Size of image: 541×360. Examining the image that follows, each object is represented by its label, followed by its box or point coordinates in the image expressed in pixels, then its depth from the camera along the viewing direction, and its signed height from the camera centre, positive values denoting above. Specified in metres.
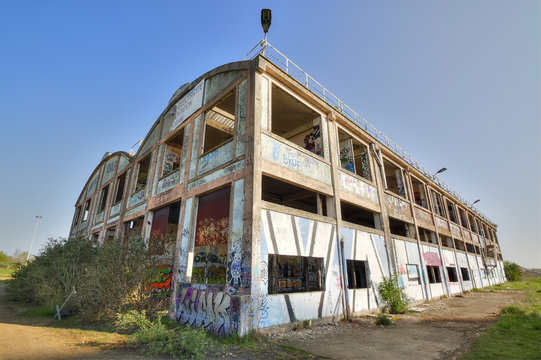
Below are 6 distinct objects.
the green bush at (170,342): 5.37 -1.45
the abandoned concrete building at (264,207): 7.68 +2.93
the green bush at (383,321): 8.82 -1.62
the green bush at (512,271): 43.88 +0.01
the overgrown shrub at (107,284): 8.20 -0.40
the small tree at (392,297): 11.38 -1.08
